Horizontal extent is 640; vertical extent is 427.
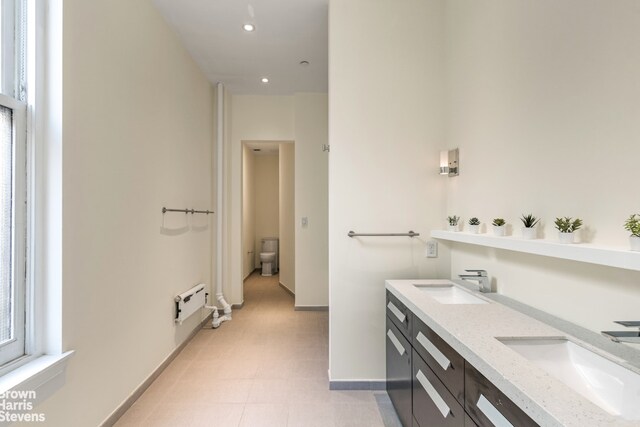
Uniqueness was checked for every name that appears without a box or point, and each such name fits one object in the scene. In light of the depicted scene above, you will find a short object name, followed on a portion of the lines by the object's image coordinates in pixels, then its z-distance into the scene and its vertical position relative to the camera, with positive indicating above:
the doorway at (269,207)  5.49 +0.16
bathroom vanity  0.78 -0.49
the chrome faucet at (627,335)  0.91 -0.36
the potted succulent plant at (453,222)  2.15 -0.06
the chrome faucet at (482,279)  1.84 -0.39
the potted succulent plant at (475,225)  1.91 -0.07
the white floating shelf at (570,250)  0.95 -0.14
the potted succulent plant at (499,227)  1.65 -0.07
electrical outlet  2.37 -0.27
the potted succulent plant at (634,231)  0.96 -0.06
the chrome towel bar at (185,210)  2.65 +0.04
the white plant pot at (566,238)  1.22 -0.10
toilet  6.77 -0.91
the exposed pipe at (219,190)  3.97 +0.31
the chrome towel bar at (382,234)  2.33 -0.15
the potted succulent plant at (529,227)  1.44 -0.06
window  1.37 +0.14
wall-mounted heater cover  2.88 -0.87
